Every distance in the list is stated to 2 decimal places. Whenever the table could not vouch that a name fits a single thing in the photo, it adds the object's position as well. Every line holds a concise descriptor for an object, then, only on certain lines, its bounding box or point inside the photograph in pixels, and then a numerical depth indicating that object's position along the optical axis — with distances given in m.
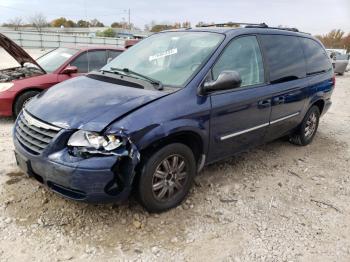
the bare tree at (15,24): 68.31
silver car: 21.01
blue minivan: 2.79
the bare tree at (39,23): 71.53
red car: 6.03
